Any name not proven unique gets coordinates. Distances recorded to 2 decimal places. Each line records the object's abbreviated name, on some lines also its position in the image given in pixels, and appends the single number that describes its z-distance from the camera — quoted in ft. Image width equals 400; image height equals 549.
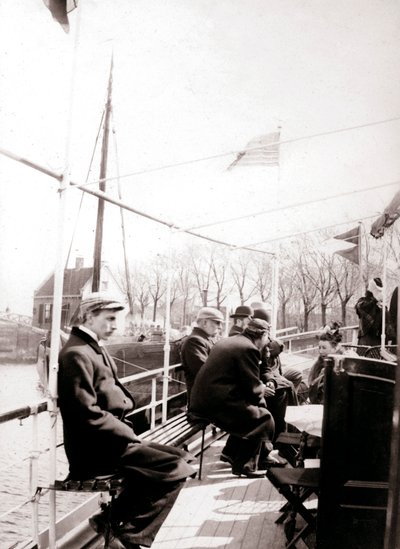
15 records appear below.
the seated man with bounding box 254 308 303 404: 14.79
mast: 15.70
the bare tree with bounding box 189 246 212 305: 42.29
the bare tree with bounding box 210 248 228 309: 42.16
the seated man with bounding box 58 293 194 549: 7.66
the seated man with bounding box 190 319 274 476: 12.23
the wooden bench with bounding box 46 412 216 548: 7.86
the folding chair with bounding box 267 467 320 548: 8.33
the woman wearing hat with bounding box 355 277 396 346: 20.76
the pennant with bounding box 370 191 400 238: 11.56
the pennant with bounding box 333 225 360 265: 23.98
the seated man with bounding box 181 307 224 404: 14.61
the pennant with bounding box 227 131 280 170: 14.16
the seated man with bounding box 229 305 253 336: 15.12
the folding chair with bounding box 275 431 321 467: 10.56
